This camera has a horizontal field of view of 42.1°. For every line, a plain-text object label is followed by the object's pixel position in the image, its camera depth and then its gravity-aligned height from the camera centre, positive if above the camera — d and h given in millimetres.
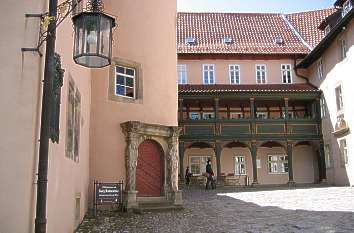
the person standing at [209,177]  24500 +252
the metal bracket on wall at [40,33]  5090 +1901
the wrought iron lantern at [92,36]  5219 +1676
